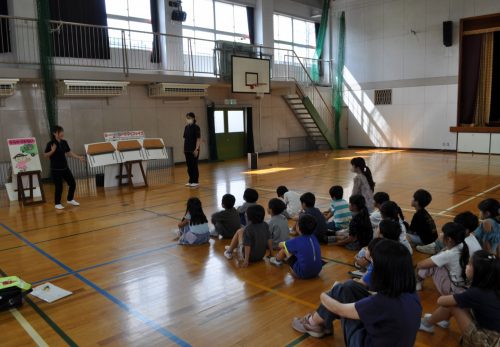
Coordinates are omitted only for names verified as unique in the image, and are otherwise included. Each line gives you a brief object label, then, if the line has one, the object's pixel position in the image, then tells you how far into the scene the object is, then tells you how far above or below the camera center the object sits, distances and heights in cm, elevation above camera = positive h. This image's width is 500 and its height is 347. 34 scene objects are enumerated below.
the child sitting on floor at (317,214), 483 -114
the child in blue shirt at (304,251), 385 -126
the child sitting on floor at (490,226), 403 -110
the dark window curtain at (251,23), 1690 +403
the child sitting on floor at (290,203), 630 -128
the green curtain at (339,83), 1908 +166
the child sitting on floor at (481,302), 235 -110
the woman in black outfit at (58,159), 754 -60
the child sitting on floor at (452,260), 320 -113
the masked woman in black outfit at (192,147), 948 -56
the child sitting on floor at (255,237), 438 -125
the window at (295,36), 1812 +387
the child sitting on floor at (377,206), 476 -104
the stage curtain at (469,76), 1570 +147
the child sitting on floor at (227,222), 538 -131
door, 1567 -44
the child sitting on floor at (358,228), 468 -128
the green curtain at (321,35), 1881 +384
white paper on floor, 378 -156
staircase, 1777 -4
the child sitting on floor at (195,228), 520 -134
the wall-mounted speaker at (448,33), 1586 +319
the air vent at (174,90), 1285 +107
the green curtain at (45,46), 1032 +202
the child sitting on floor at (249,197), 535 -99
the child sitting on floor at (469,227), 349 -102
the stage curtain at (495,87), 1528 +102
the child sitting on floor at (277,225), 477 -123
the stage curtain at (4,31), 1048 +246
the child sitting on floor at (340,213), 535 -123
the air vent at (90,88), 1093 +103
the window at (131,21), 1260 +328
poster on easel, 845 -58
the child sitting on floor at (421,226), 467 -130
